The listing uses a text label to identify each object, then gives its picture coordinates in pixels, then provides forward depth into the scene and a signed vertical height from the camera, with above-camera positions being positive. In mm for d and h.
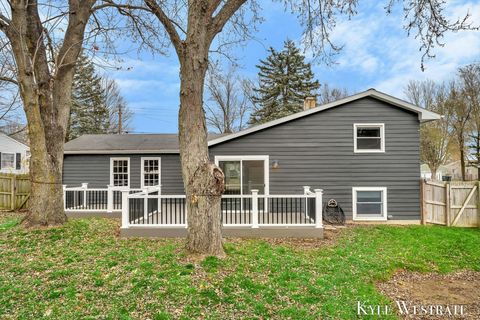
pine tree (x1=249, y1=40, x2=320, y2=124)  27203 +7845
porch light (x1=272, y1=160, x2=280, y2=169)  10609 +34
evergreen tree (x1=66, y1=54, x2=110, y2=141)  25734 +5295
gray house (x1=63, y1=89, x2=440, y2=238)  10430 +295
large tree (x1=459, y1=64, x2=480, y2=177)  24609 +5784
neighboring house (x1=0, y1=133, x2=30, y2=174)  22938 +913
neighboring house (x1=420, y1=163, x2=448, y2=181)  41925 -1188
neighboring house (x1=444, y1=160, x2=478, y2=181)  37312 -1085
